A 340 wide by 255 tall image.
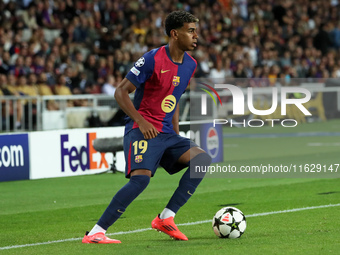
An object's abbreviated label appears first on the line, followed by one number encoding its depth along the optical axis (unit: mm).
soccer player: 13859
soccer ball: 14486
